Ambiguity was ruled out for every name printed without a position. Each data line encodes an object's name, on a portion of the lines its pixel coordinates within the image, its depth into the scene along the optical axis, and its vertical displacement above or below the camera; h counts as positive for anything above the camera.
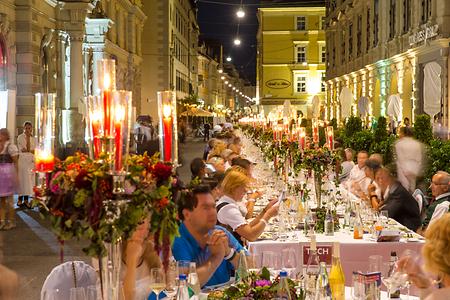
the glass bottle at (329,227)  8.54 -1.18
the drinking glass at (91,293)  4.04 -0.92
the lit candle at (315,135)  12.04 -0.16
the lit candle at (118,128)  3.69 -0.01
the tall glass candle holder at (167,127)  4.12 +0.00
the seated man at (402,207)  10.12 -1.13
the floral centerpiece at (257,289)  4.44 -1.01
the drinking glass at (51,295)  4.46 -1.03
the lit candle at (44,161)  4.09 -0.19
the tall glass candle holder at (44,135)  4.11 -0.05
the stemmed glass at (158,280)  4.71 -0.99
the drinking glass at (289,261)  5.30 -0.98
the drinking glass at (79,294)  4.03 -0.92
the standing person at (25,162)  16.20 -0.78
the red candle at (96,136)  3.79 -0.05
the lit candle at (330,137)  10.98 -0.17
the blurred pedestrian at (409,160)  12.72 -0.64
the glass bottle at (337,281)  5.07 -1.08
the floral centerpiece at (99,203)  3.56 -0.38
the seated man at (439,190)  9.20 -0.83
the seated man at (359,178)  12.97 -0.99
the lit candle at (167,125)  4.16 +0.01
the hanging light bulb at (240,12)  34.41 +5.37
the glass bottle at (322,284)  4.82 -1.05
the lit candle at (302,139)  11.88 -0.22
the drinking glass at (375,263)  5.21 -0.98
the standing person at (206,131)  52.91 -0.38
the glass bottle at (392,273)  5.20 -1.05
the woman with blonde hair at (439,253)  3.89 -0.69
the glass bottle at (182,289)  4.47 -0.99
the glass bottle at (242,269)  5.05 -1.00
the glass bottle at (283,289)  4.44 -0.99
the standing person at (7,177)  13.82 -0.99
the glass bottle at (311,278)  4.84 -1.02
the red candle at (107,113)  3.72 +0.07
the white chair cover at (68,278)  4.72 -1.01
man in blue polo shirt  5.73 -0.88
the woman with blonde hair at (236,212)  8.09 -0.99
